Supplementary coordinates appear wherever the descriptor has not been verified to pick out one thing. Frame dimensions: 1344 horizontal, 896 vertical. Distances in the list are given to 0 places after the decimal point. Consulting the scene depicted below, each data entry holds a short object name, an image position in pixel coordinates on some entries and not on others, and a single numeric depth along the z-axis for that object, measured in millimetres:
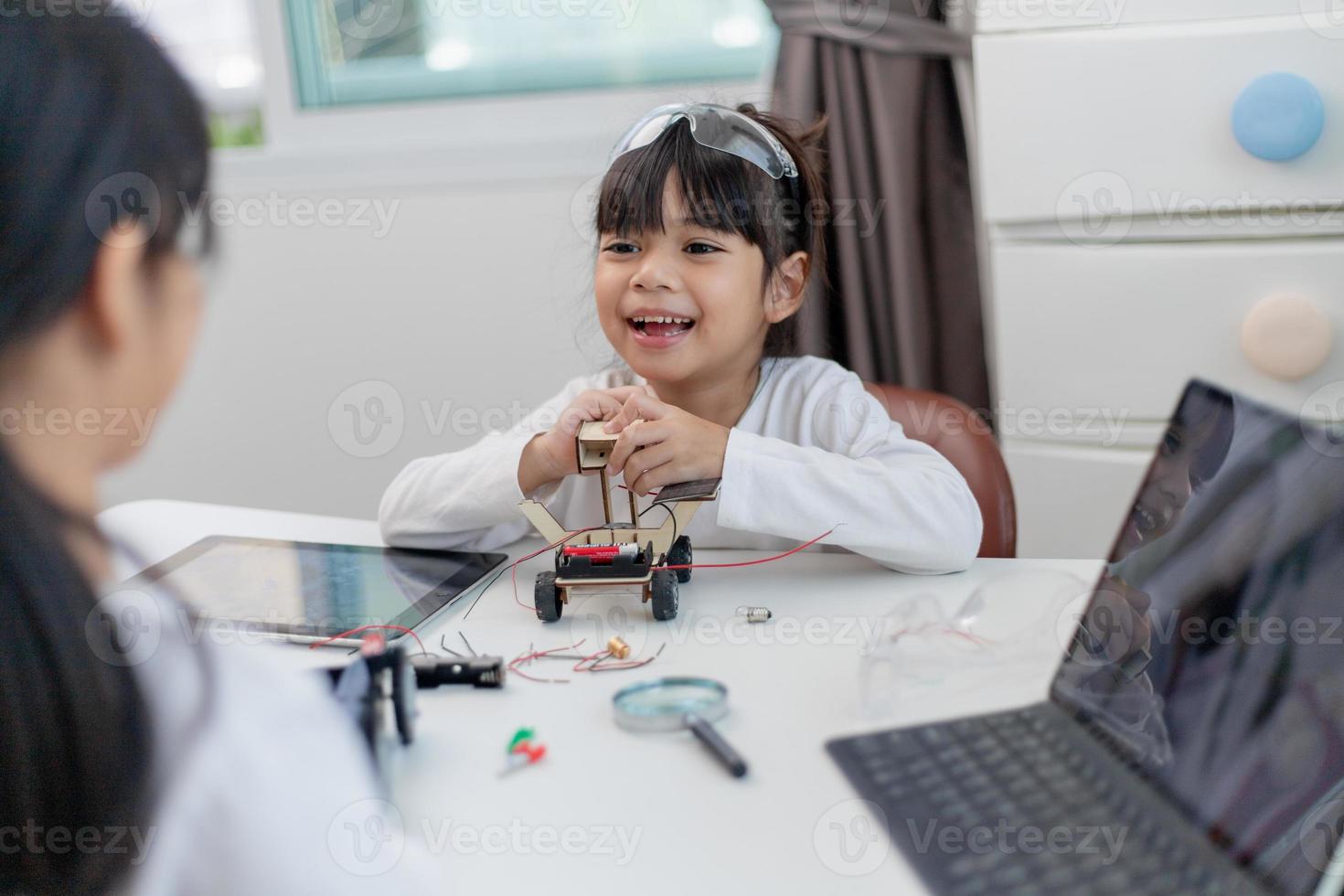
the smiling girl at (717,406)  1035
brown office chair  1192
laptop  532
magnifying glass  717
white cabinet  1342
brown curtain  1774
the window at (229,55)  2248
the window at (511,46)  2148
